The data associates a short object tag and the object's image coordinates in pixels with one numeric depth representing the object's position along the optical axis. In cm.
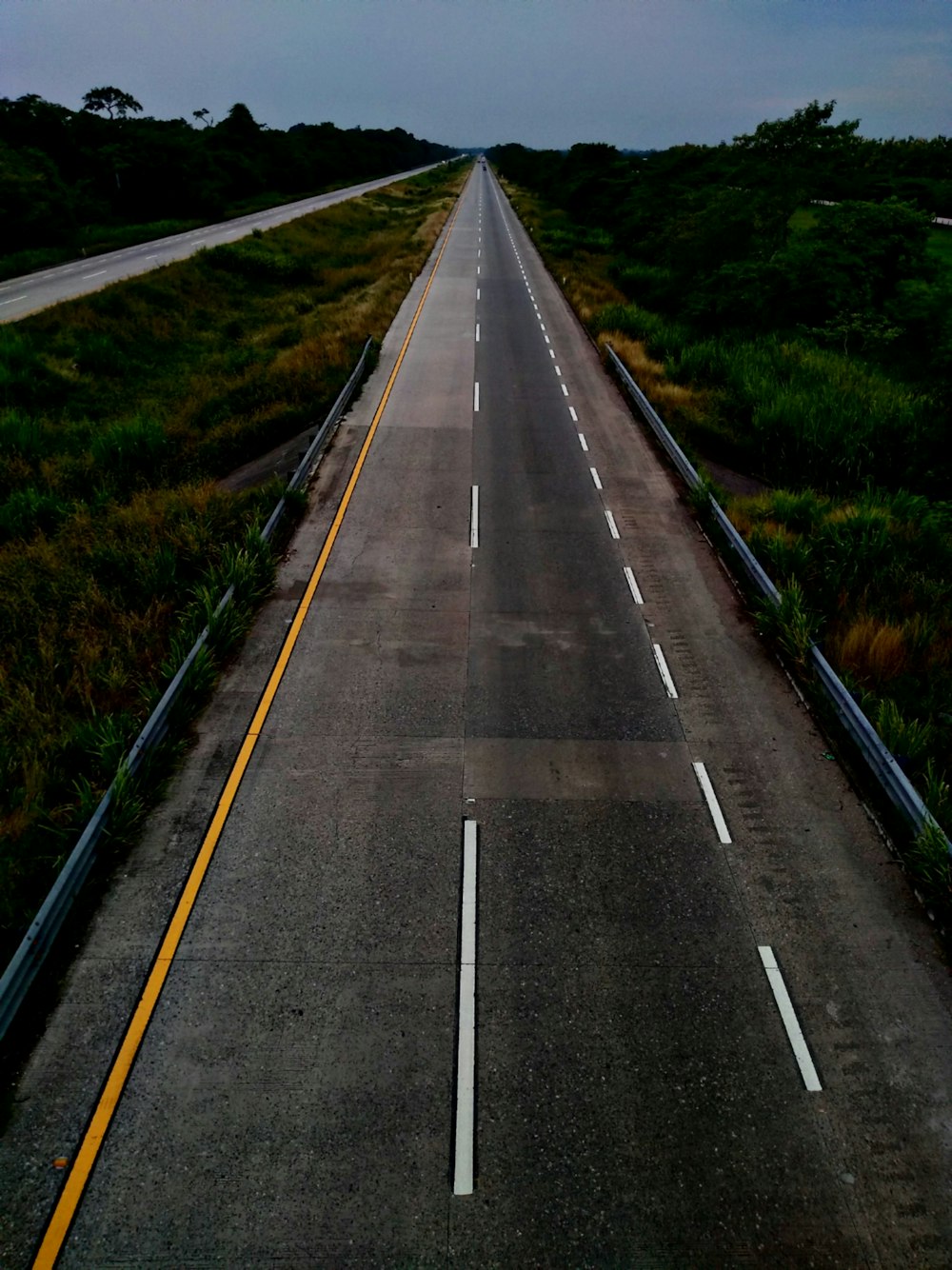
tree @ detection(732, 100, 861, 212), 3262
